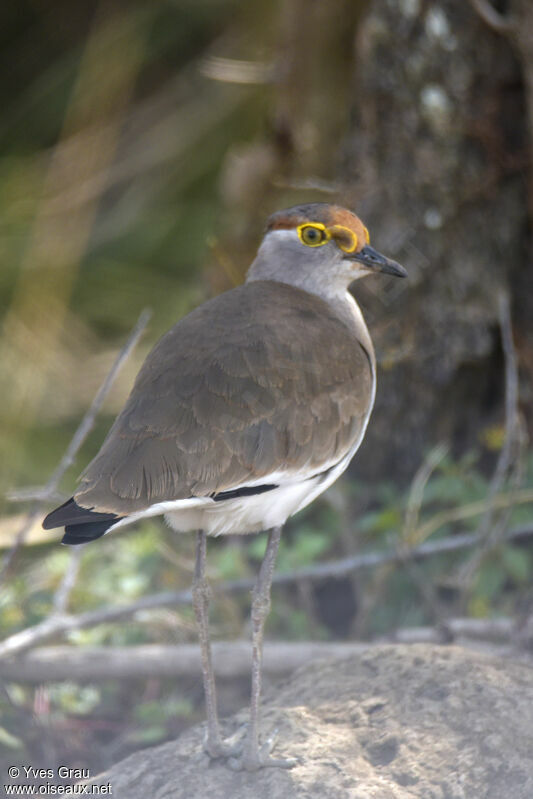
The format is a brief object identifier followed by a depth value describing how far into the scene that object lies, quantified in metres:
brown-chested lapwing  5.00
